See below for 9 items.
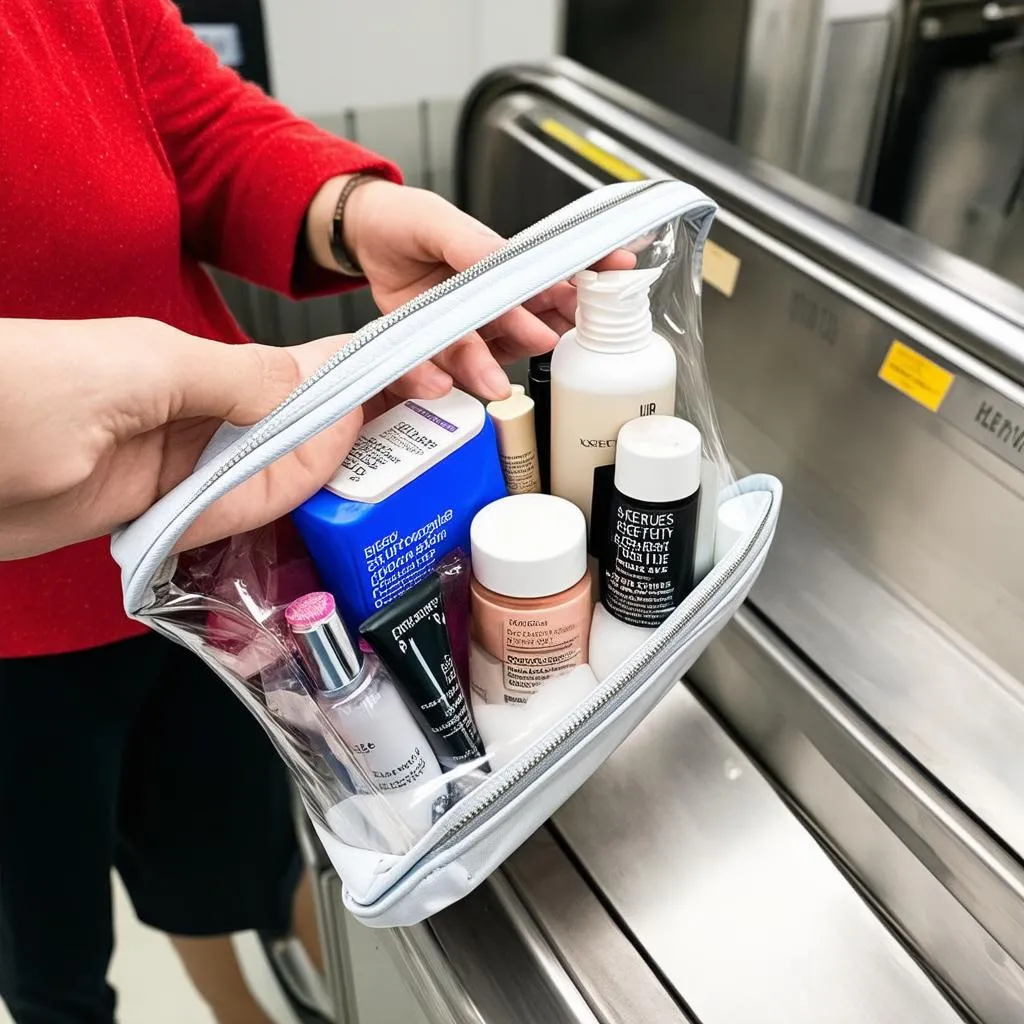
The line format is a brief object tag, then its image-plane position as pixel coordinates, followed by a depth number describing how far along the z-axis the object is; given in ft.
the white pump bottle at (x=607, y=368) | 1.19
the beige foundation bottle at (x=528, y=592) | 1.19
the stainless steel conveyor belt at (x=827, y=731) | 1.43
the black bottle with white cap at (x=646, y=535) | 1.18
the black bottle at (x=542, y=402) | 1.33
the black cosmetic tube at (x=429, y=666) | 1.14
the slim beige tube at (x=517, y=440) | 1.28
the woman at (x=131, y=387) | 1.03
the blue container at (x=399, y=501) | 1.11
